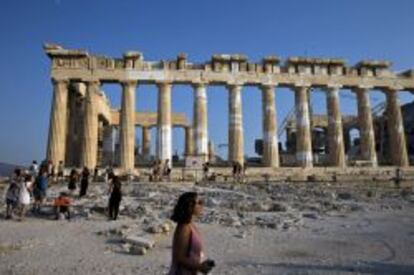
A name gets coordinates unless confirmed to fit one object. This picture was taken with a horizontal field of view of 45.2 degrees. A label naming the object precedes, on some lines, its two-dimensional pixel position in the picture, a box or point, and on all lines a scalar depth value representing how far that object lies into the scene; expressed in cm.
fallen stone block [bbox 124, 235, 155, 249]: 1191
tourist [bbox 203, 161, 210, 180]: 3568
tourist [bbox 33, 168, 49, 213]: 1830
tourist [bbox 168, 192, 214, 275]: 541
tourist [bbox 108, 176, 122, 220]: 1656
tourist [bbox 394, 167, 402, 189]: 3207
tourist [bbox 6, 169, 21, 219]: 1702
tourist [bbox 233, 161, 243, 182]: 3430
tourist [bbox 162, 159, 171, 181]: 3556
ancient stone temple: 4072
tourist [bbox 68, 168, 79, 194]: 2281
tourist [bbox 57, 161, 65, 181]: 3216
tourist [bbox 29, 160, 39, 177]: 2898
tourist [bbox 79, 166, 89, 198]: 2178
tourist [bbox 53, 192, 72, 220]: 1712
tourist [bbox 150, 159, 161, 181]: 3353
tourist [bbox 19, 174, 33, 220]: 1700
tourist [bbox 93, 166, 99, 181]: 3232
